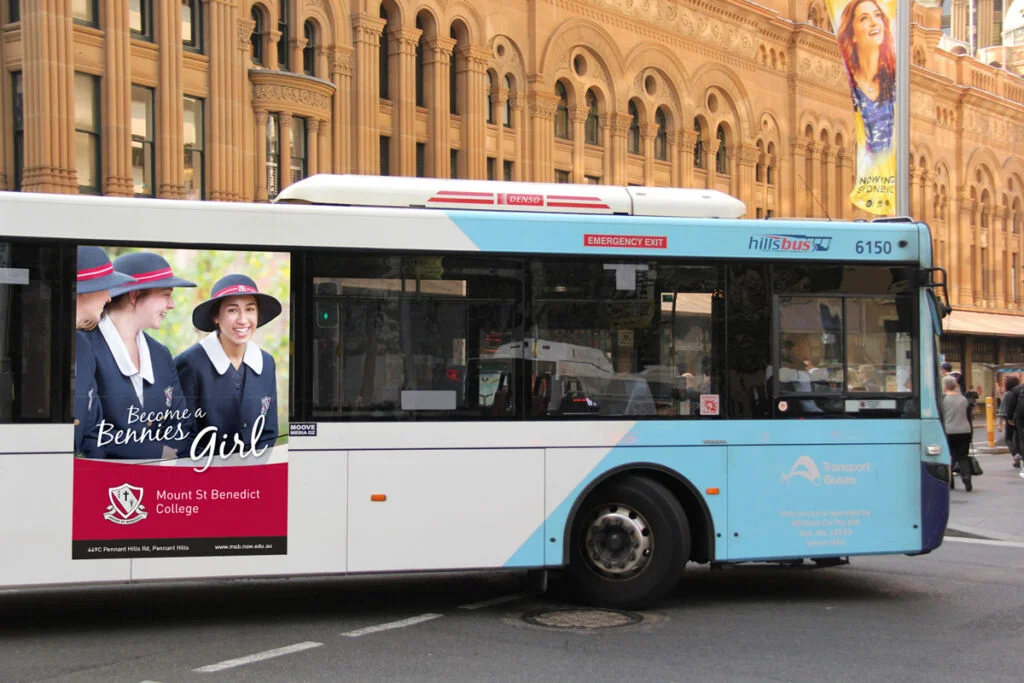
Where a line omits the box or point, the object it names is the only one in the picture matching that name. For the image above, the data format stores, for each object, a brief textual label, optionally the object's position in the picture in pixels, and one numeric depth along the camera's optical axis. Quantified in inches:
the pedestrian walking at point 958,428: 700.7
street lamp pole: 668.7
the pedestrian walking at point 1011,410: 791.1
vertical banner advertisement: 673.6
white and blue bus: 307.7
